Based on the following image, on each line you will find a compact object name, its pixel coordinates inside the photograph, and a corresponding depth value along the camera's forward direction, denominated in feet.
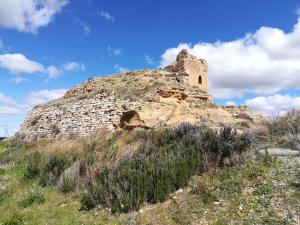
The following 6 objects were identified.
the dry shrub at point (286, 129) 19.35
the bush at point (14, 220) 12.78
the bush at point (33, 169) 20.67
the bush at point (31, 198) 15.38
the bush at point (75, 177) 16.72
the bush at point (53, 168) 18.76
